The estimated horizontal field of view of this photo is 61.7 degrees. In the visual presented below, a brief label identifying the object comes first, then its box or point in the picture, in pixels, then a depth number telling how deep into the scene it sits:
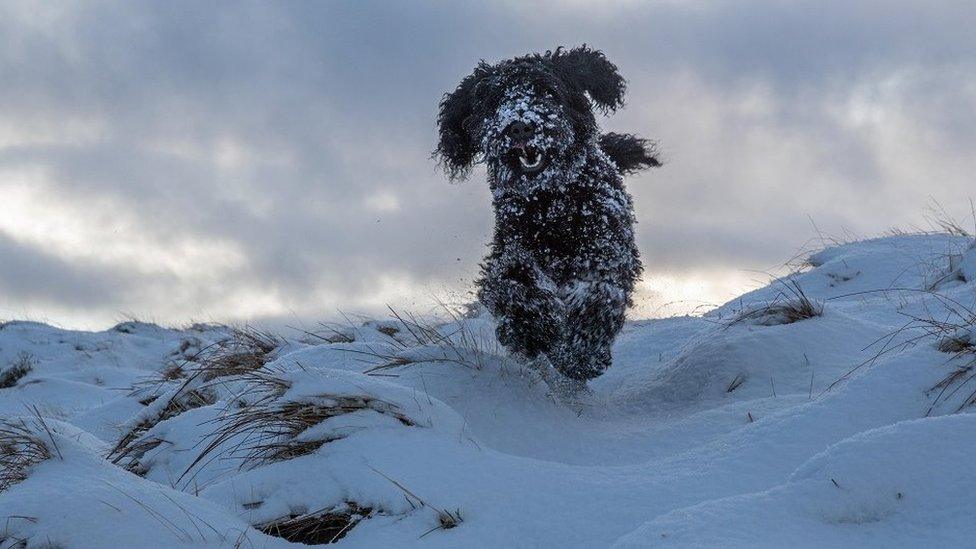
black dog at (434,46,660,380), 4.37
